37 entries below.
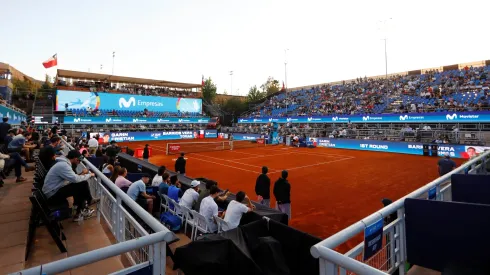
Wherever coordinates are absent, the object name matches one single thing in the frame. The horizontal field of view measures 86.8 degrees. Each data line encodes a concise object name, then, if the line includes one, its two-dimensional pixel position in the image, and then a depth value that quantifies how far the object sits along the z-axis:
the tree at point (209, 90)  75.51
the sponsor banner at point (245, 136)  44.32
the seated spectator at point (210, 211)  6.57
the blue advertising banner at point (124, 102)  40.97
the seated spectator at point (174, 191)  8.37
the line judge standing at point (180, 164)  14.37
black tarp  3.18
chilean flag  36.34
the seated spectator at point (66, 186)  5.59
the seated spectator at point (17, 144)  10.38
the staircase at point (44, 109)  38.38
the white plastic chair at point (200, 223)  6.61
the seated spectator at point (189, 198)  7.77
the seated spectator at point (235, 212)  6.05
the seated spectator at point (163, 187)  8.83
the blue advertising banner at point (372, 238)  2.96
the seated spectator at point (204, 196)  7.66
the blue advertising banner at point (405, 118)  26.23
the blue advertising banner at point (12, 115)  20.08
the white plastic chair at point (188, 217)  7.05
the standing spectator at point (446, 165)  11.97
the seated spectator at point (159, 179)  9.64
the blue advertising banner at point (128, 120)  39.38
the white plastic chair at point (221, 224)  5.91
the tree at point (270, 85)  97.38
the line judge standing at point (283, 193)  8.66
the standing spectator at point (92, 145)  18.40
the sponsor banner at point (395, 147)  23.61
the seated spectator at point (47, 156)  7.25
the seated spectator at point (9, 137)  11.40
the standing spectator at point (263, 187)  9.27
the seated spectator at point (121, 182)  8.37
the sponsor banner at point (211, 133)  53.12
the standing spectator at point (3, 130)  12.06
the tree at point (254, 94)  79.45
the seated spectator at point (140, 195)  7.68
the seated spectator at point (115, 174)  9.02
